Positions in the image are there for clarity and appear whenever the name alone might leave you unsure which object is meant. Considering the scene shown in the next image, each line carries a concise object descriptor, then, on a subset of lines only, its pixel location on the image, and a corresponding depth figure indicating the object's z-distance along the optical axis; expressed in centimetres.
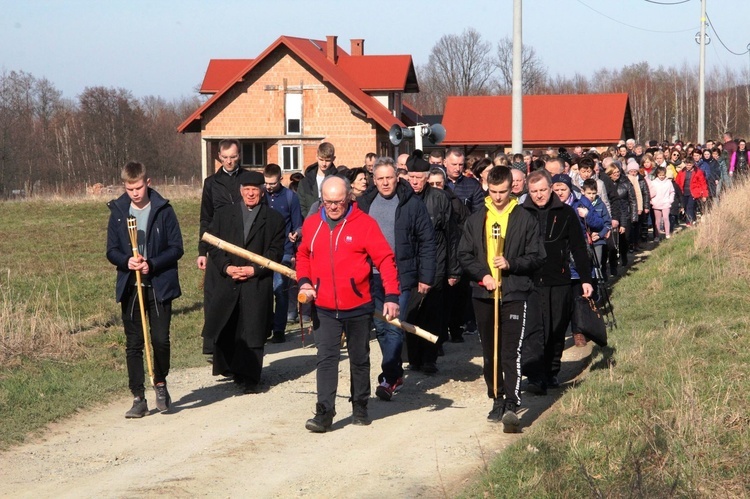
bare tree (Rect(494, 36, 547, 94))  11238
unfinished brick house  4950
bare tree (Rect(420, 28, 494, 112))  11409
